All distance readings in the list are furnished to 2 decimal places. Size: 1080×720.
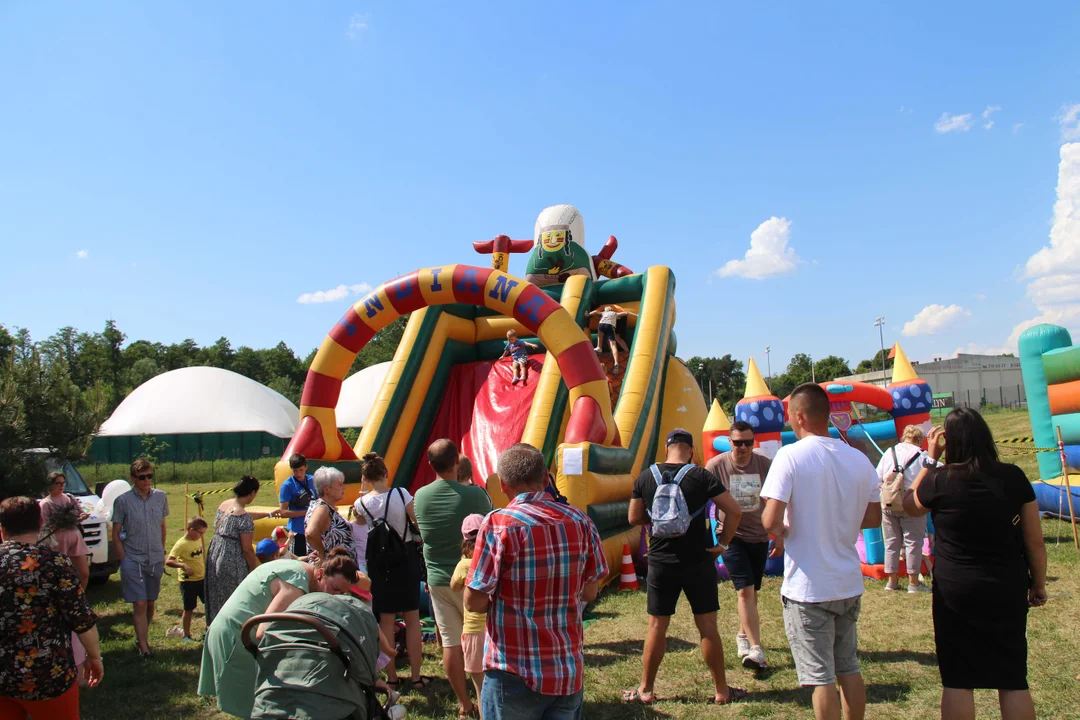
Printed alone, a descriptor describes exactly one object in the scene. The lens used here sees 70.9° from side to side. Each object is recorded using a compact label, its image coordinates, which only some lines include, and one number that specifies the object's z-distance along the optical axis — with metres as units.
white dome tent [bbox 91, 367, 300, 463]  31.64
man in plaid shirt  2.24
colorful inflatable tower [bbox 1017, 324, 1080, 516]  8.13
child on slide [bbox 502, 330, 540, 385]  8.90
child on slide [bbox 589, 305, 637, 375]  9.04
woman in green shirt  2.98
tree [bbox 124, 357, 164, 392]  50.47
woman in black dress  2.64
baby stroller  2.41
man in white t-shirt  2.82
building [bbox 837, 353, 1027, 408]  50.45
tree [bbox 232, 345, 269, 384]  61.06
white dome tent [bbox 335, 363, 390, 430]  33.94
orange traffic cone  6.56
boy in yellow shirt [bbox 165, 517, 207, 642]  5.59
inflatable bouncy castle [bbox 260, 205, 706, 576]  6.87
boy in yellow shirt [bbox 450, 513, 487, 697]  3.41
